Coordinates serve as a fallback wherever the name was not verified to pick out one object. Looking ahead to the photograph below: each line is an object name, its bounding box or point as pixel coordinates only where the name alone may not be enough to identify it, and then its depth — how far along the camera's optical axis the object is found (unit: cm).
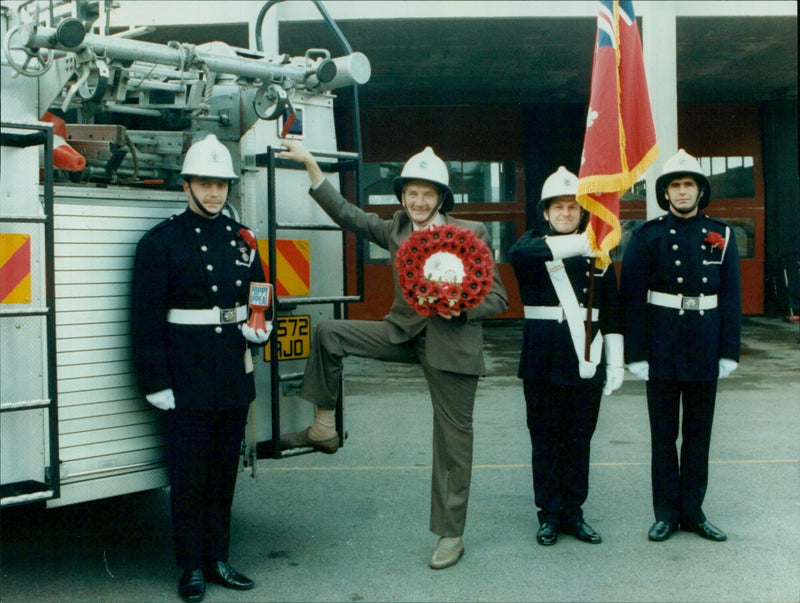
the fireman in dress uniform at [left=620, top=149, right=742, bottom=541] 527
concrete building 1766
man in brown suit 483
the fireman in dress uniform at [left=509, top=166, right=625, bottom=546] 515
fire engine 402
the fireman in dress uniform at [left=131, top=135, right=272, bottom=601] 431
